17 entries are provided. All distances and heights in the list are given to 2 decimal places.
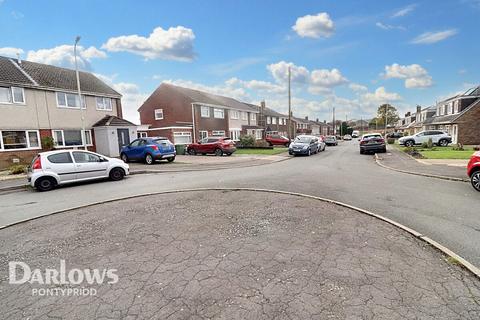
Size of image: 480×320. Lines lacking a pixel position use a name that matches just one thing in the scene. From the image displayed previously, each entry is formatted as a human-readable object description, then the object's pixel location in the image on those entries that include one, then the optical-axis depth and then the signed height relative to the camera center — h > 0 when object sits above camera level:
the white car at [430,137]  28.61 -1.43
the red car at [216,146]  23.70 -1.06
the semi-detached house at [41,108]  17.06 +2.53
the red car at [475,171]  8.27 -1.54
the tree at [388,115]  87.75 +4.28
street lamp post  16.42 +0.80
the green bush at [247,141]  31.24 -0.95
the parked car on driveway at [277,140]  35.41 -1.14
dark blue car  17.62 -0.92
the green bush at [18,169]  14.12 -1.47
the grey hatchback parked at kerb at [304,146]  23.02 -1.37
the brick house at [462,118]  30.39 +0.79
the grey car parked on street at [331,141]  40.06 -1.79
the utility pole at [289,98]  30.28 +3.94
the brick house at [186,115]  30.67 +2.78
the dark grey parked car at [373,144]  23.00 -1.44
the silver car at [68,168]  10.03 -1.16
